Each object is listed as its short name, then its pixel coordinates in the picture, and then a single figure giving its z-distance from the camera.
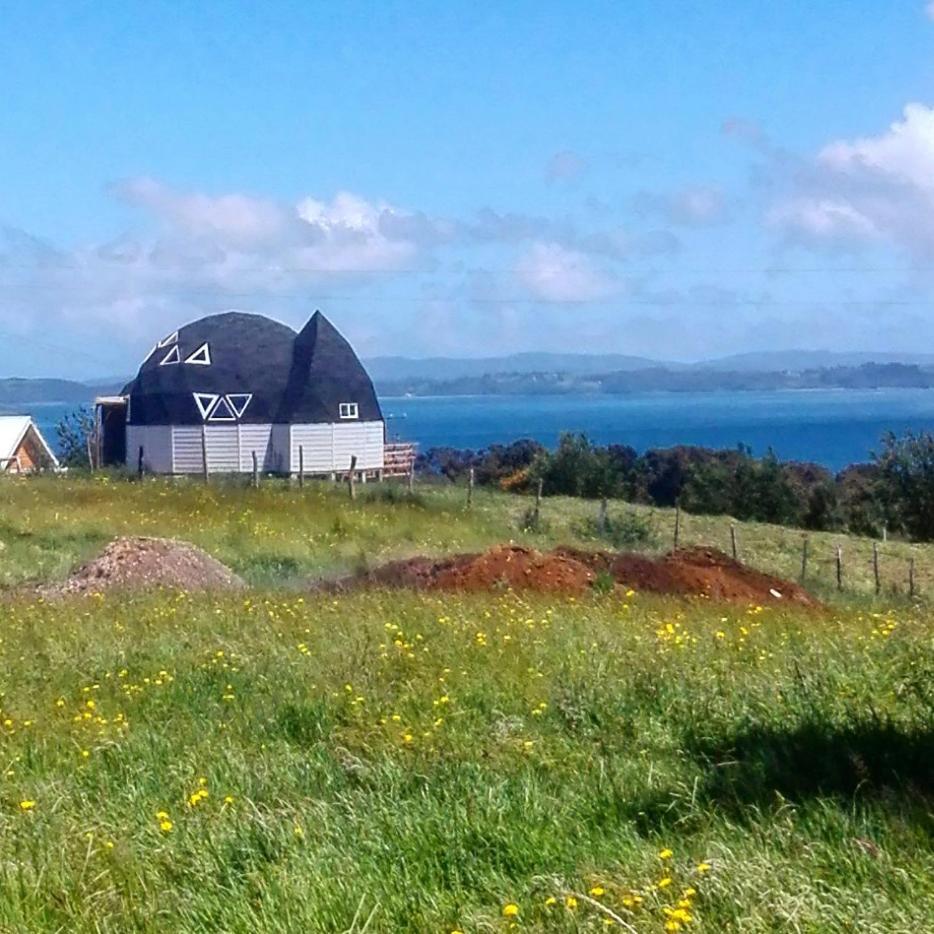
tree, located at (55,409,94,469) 79.91
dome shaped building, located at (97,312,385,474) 64.62
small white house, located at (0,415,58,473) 73.44
